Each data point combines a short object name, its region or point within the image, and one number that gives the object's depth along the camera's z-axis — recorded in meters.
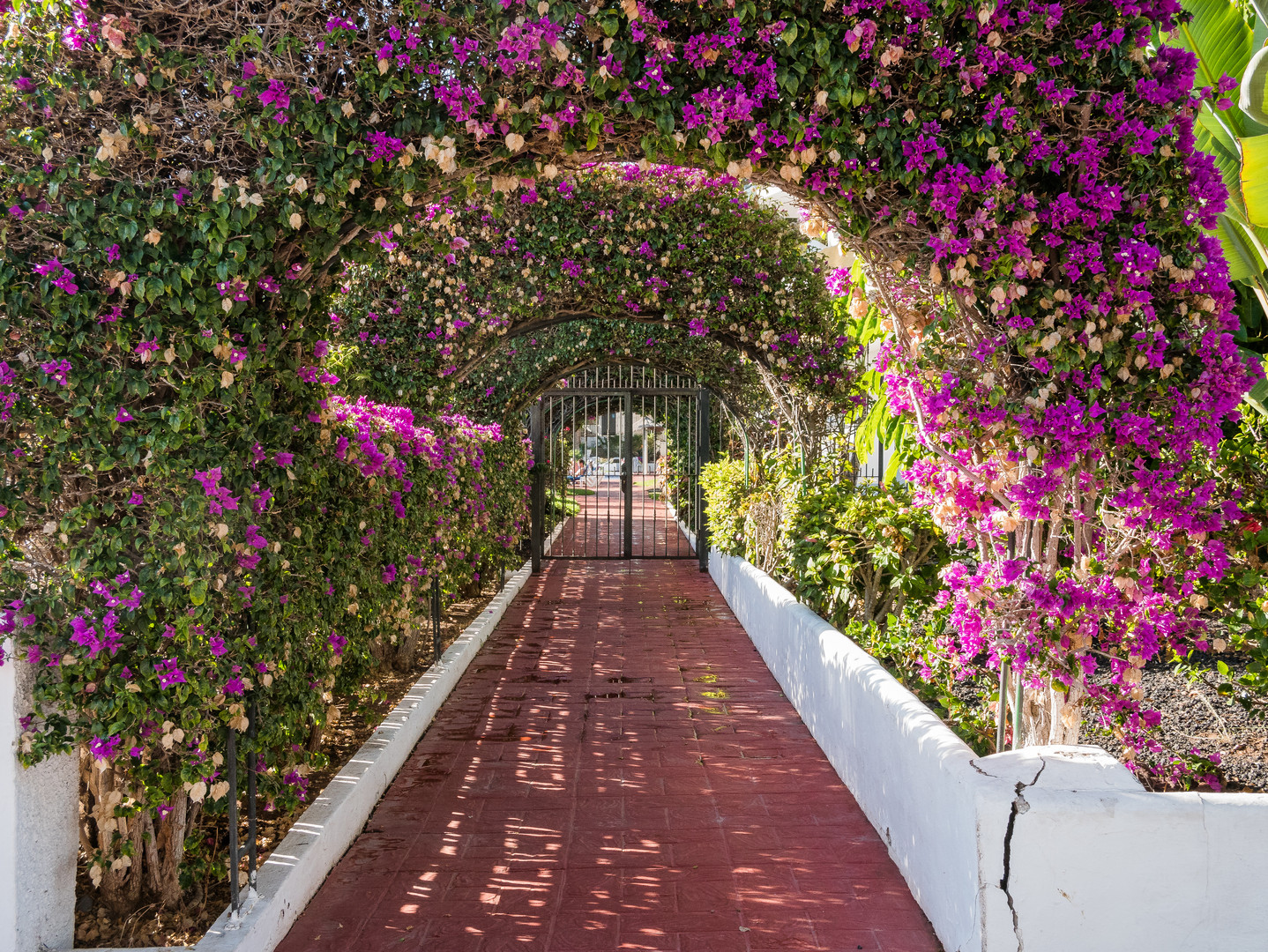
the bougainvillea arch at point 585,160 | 2.58
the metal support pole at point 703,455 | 12.34
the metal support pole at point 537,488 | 12.09
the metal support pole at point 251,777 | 2.78
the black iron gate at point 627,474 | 12.21
